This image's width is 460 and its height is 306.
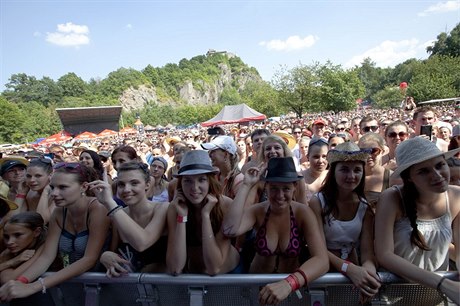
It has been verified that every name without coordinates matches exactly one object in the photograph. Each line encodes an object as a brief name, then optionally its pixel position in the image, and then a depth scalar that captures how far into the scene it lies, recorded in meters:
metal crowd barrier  1.93
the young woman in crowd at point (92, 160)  4.42
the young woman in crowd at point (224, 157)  3.73
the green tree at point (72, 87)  110.06
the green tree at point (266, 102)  47.06
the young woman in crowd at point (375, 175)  3.23
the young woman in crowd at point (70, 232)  2.17
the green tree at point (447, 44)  62.40
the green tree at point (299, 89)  35.62
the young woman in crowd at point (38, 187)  3.36
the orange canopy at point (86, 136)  30.09
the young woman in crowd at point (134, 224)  2.17
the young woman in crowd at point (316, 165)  3.69
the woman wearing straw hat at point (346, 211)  2.19
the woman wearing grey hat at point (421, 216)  1.96
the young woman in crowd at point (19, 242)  2.26
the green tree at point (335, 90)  36.66
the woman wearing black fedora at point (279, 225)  2.16
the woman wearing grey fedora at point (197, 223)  2.10
